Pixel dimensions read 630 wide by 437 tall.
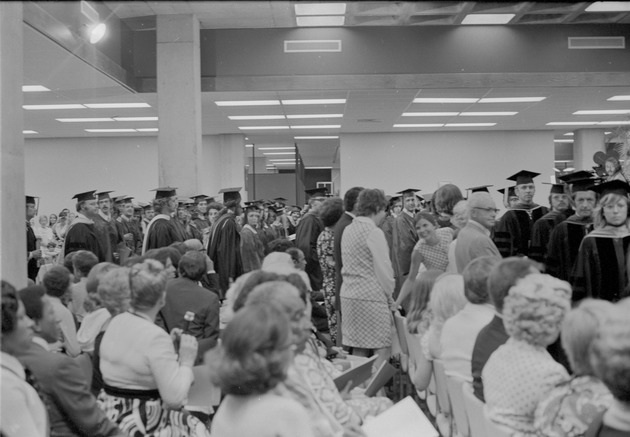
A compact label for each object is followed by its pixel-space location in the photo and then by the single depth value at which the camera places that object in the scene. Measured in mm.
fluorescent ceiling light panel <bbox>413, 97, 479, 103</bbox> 12904
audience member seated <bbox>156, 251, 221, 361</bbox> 4051
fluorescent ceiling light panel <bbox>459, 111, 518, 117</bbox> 14727
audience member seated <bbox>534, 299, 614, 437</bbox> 2061
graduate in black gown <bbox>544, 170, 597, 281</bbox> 5602
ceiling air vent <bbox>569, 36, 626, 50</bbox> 11180
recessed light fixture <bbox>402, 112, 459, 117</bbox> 14629
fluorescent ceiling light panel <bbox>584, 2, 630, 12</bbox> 9380
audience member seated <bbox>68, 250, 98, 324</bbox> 4527
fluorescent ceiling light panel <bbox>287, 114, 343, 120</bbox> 14730
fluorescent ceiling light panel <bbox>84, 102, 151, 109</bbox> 13055
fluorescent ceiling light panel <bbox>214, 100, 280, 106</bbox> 12758
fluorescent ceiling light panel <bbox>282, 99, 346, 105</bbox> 12781
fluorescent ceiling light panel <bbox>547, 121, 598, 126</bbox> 16391
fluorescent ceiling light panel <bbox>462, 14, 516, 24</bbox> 10711
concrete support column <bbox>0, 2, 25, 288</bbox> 3789
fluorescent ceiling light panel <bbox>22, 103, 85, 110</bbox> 13363
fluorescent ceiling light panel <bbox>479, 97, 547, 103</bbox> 13031
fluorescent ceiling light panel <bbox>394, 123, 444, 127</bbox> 16281
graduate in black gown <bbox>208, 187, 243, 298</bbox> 7906
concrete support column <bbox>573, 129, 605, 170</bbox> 17531
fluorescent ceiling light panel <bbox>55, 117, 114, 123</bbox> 15023
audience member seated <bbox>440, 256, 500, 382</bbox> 3162
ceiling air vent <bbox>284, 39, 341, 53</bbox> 11195
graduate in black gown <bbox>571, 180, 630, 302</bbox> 4703
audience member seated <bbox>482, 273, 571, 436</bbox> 2414
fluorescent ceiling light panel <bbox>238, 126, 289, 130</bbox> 16425
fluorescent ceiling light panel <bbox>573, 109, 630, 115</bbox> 14821
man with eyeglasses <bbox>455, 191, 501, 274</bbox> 4555
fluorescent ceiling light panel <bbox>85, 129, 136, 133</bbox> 16906
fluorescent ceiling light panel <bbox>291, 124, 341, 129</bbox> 16312
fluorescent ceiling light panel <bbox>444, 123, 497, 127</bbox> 16344
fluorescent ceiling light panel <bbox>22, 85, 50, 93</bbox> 11438
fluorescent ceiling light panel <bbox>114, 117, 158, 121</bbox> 14953
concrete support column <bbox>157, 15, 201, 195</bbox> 10484
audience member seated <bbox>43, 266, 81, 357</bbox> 3721
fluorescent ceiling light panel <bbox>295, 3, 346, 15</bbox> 10202
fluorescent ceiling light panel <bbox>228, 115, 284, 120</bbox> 14609
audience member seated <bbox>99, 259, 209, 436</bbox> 2805
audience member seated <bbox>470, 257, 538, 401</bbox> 2857
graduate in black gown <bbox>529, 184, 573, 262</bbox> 6391
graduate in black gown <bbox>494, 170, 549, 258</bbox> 7137
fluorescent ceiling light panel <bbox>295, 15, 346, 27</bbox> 10812
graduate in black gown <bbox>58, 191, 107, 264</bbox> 6992
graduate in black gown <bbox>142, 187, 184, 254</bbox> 7445
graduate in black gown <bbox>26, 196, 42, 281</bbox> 8133
